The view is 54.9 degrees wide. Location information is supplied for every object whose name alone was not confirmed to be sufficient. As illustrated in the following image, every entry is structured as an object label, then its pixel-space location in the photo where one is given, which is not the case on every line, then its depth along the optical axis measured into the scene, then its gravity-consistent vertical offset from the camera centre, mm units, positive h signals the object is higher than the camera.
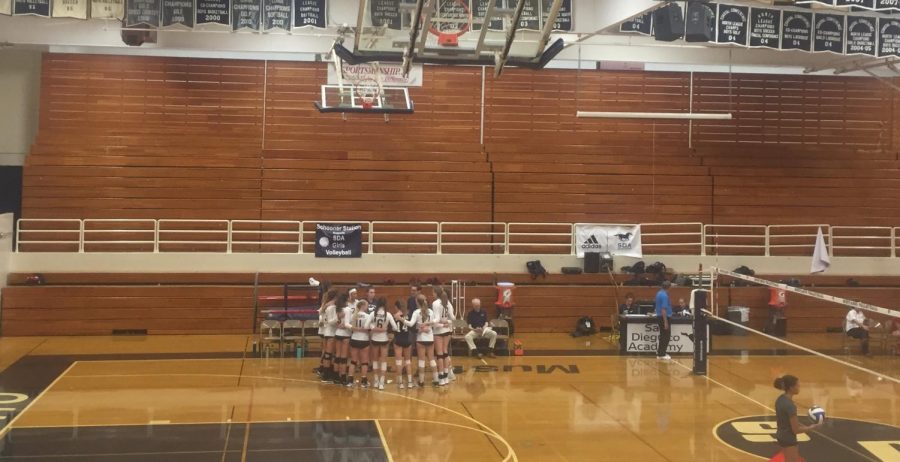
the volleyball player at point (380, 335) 14953 -1696
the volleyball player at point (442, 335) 15570 -1738
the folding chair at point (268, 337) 18734 -2235
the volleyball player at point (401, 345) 14961 -1878
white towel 22266 -332
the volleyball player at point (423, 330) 15172 -1613
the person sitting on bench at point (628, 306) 20391 -1504
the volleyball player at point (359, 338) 15055 -1764
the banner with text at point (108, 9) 20438 +5277
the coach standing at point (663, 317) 18719 -1608
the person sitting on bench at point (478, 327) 18969 -1936
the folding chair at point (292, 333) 18859 -2199
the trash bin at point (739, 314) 22438 -1803
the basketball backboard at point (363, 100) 20219 +3360
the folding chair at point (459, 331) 19109 -2041
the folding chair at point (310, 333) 19156 -2198
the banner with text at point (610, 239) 23266 +71
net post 16750 -1700
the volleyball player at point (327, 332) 15656 -1740
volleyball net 16922 -2309
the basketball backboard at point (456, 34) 11664 +2836
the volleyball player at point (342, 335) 15281 -1751
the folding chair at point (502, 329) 19406 -2004
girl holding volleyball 8906 -1877
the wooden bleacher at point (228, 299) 21297 -1581
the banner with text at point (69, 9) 20172 +5202
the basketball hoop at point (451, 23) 11977 +2997
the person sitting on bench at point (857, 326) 19141 -1795
